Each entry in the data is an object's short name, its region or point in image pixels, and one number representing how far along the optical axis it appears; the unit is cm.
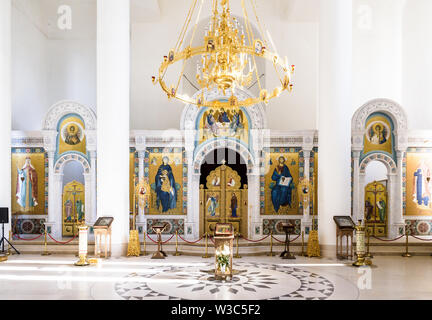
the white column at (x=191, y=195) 1345
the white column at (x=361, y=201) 1305
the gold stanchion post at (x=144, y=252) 1177
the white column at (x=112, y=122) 1171
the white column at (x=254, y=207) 1348
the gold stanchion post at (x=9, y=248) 1171
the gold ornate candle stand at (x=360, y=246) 1012
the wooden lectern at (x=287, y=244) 1119
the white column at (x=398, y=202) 1312
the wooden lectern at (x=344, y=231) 1105
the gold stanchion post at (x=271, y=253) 1169
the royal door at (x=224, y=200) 1388
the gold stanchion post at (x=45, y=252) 1182
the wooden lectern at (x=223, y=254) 855
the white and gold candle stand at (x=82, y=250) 1023
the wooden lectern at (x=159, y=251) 1119
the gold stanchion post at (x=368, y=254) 1111
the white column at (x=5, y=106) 1242
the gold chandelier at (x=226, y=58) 782
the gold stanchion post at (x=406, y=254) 1159
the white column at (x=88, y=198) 1325
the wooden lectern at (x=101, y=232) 1109
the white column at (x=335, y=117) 1174
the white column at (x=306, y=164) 1348
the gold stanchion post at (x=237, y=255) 1143
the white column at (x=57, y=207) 1325
